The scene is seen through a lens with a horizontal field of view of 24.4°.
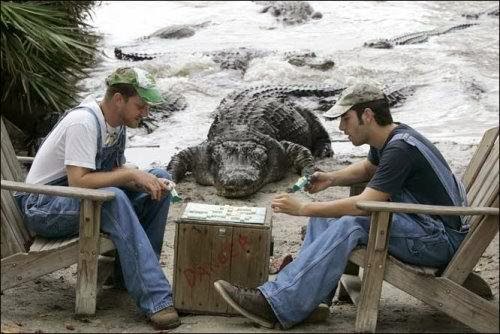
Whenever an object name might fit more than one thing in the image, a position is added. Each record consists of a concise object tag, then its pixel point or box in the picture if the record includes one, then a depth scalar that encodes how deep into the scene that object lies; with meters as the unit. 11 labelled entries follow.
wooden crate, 5.88
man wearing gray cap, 5.56
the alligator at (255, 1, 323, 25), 28.90
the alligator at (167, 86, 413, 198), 10.91
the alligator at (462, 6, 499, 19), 30.14
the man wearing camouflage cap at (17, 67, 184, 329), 5.83
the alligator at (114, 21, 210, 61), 25.78
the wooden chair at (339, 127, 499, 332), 5.38
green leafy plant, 11.16
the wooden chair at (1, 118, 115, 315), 5.74
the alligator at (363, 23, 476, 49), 23.55
